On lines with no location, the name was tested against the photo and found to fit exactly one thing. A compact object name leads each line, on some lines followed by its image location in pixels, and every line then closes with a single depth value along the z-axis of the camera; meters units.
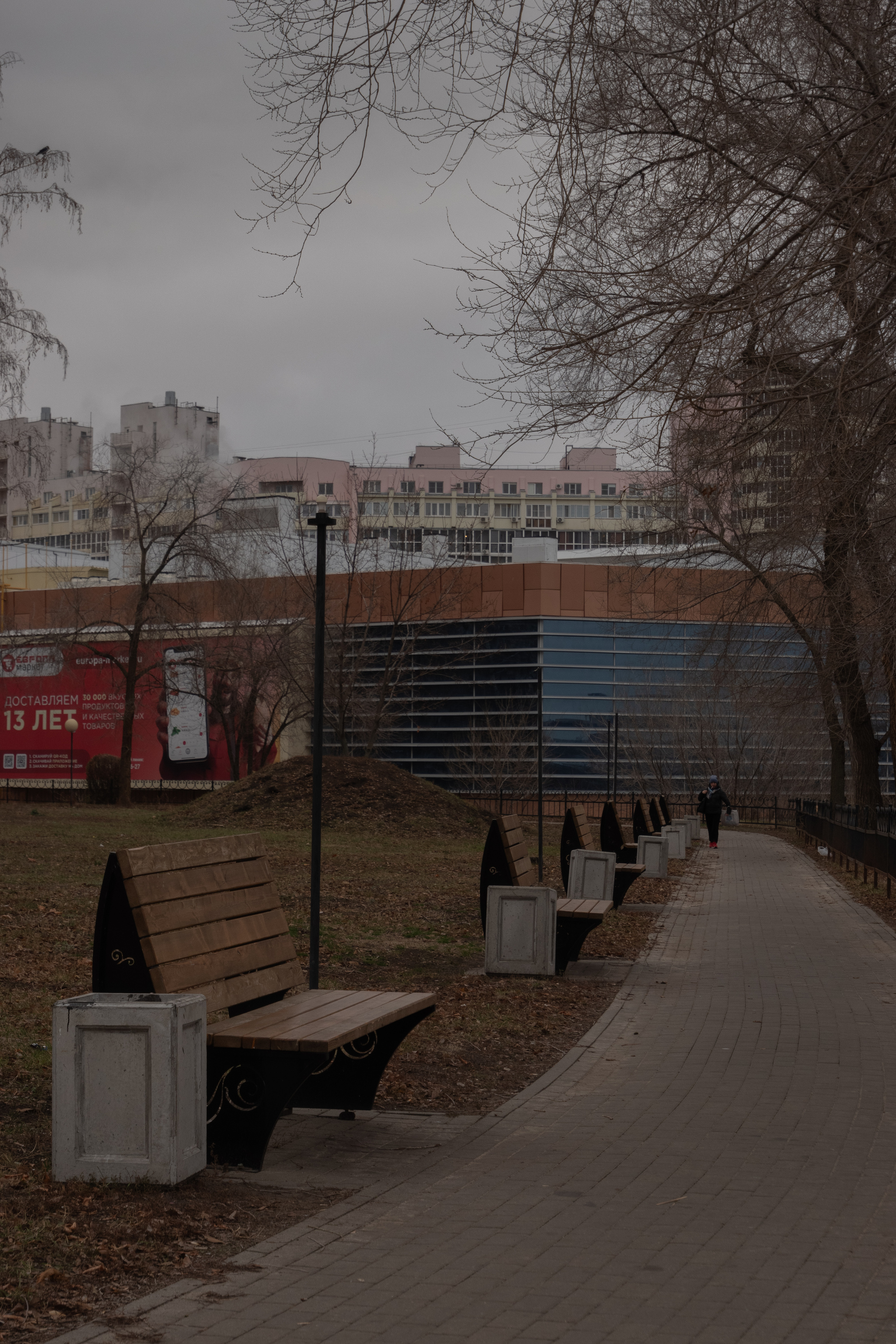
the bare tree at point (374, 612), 46.50
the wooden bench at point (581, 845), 14.99
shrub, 42.03
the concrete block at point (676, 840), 28.67
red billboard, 68.69
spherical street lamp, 50.38
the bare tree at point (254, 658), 48.06
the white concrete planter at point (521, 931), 10.96
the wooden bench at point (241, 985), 5.40
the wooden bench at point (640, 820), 27.28
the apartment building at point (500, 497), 124.44
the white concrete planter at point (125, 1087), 5.00
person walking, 35.34
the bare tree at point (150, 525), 41.38
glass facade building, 66.69
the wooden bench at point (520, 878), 10.83
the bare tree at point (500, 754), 61.88
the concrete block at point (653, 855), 23.73
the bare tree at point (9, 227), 20.62
